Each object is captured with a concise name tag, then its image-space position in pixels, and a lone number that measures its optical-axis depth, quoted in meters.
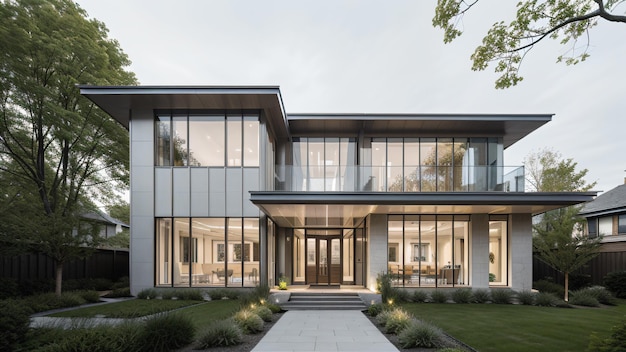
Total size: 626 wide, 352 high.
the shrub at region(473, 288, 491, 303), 15.70
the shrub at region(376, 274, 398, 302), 13.68
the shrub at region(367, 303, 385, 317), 12.71
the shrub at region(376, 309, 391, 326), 10.88
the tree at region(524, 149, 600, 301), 17.37
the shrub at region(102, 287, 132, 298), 16.11
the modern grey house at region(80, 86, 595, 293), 15.39
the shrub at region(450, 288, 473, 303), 15.59
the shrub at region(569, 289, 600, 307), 15.61
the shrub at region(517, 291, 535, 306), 15.40
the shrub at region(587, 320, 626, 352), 6.06
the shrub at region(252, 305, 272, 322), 11.20
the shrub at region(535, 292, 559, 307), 15.24
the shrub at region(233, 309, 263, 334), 9.73
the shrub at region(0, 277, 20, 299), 13.69
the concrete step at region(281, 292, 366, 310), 14.59
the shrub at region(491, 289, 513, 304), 15.57
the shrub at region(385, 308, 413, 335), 9.56
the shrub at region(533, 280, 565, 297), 18.16
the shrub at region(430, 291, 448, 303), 15.57
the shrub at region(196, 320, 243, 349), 8.10
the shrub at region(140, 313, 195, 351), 7.44
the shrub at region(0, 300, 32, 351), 6.96
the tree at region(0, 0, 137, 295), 14.66
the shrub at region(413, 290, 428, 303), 15.70
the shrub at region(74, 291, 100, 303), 14.84
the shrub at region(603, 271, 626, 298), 18.73
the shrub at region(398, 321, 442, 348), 8.26
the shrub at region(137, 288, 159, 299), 15.55
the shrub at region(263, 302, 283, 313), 12.86
